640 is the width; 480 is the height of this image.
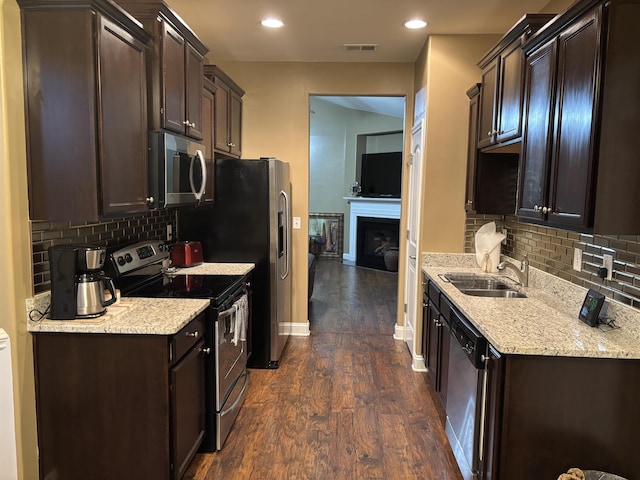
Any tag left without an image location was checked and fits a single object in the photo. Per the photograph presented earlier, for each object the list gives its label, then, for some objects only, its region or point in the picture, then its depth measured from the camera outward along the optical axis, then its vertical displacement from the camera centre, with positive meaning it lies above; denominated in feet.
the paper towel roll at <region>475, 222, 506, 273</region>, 11.12 -1.19
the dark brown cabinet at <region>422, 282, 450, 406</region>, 9.49 -3.21
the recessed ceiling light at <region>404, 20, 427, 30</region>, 10.84 +4.07
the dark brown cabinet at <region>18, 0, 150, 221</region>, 6.23 +1.16
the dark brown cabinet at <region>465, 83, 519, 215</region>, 10.89 +0.38
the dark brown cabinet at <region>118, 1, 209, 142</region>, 7.83 +2.25
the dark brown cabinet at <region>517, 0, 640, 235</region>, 5.70 +1.04
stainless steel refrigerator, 12.04 -0.98
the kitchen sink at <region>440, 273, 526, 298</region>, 9.80 -1.95
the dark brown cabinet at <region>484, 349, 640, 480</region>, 5.98 -2.85
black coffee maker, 6.59 -1.31
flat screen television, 29.58 +1.35
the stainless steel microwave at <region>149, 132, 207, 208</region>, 7.98 +0.39
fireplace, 29.35 -2.87
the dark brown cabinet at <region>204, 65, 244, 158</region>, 11.78 +2.19
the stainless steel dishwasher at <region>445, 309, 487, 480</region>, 6.81 -3.20
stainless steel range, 8.38 -2.24
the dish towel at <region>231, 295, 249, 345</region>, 9.40 -2.69
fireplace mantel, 29.01 -0.97
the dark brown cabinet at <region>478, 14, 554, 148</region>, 8.09 +2.19
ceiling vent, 12.60 +4.09
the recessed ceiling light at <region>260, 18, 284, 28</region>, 10.98 +4.09
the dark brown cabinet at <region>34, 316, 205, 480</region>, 6.56 -3.07
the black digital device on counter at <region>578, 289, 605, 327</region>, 6.82 -1.63
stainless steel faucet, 9.54 -1.54
